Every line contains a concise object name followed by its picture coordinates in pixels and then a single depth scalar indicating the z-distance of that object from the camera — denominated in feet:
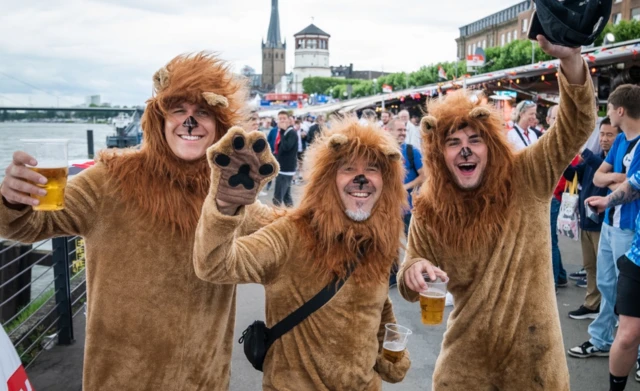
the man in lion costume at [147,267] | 7.45
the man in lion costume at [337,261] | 7.39
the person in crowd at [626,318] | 10.26
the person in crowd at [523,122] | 20.30
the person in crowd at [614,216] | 13.30
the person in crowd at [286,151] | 34.73
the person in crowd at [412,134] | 32.62
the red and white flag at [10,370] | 4.53
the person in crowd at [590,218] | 17.43
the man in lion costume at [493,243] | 7.99
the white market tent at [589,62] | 33.58
